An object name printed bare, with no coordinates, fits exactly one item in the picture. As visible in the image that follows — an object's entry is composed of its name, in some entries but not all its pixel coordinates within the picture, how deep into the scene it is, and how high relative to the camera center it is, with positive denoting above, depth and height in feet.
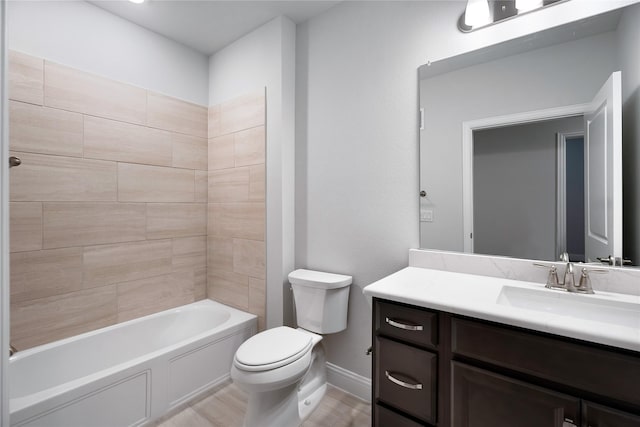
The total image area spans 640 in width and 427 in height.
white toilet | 4.88 -2.49
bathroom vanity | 2.77 -1.55
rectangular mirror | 4.11 +1.05
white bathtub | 4.88 -3.11
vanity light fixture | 4.67 +3.24
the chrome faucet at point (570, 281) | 3.99 -0.95
